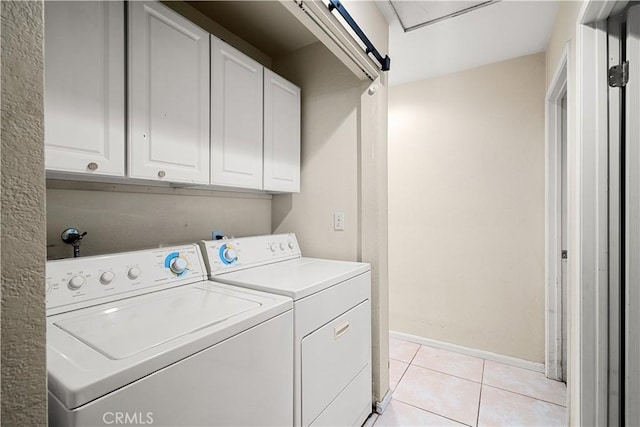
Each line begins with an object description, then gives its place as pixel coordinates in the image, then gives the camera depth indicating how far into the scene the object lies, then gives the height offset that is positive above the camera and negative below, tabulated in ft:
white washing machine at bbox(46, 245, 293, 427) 2.06 -1.09
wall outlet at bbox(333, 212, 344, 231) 6.42 -0.18
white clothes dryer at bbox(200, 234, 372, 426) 3.97 -1.55
